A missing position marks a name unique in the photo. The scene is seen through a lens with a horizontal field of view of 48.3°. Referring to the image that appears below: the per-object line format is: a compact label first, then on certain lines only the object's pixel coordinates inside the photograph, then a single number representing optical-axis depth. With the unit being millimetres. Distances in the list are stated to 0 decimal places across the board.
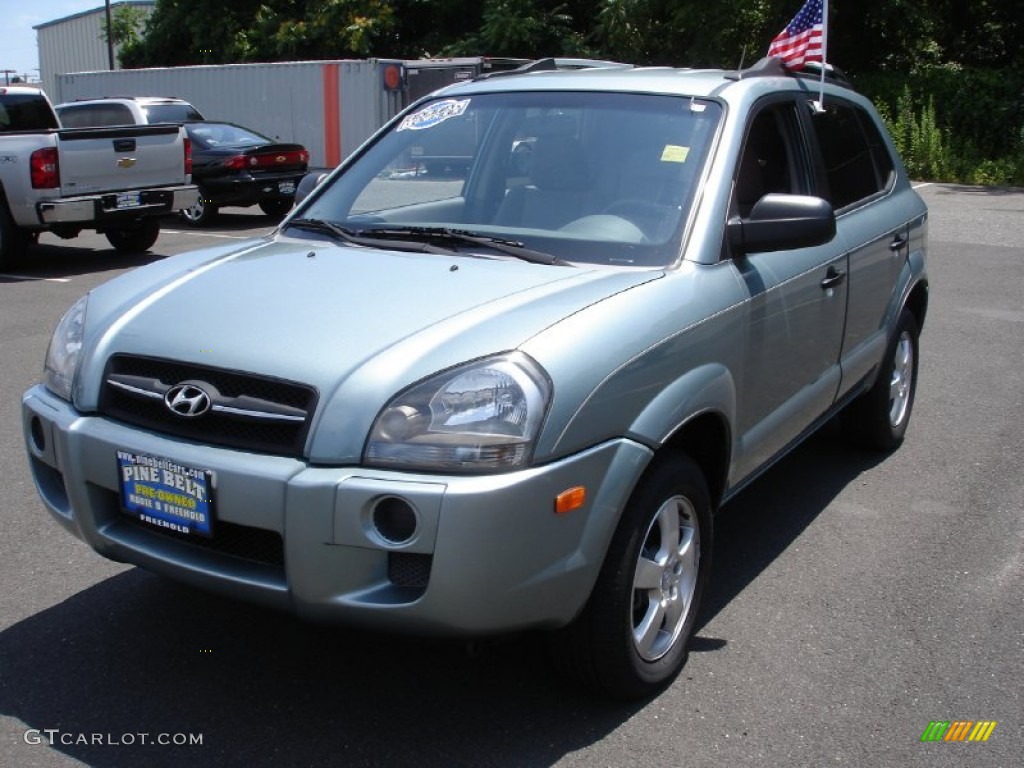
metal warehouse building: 59562
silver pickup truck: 11414
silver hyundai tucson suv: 2744
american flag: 5262
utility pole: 41406
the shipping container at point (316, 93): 22391
